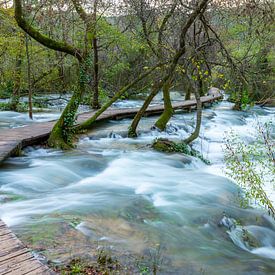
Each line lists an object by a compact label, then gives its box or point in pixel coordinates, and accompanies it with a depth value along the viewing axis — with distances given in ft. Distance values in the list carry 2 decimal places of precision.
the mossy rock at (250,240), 16.05
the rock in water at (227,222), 17.24
